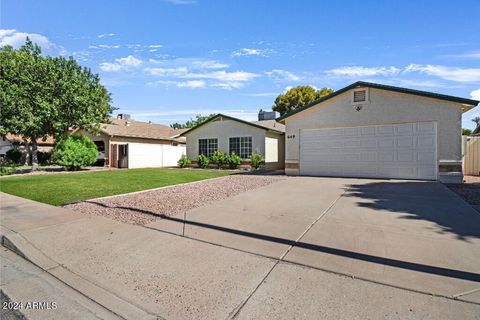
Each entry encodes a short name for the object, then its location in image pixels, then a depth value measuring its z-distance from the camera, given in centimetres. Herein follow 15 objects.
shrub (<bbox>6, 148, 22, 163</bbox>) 3050
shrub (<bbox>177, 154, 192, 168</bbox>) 2281
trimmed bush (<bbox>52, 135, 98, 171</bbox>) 1900
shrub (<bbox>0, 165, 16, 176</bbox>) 1741
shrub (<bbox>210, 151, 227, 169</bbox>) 2057
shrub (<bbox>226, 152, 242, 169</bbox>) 2012
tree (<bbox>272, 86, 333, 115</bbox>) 3953
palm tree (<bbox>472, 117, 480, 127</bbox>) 7592
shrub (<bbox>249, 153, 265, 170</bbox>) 1923
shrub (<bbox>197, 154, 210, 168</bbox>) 2156
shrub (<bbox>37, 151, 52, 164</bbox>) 3100
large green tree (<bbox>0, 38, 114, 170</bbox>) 1669
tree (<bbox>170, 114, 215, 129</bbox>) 6470
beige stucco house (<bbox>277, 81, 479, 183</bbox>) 1166
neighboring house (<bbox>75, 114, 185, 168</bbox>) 2334
